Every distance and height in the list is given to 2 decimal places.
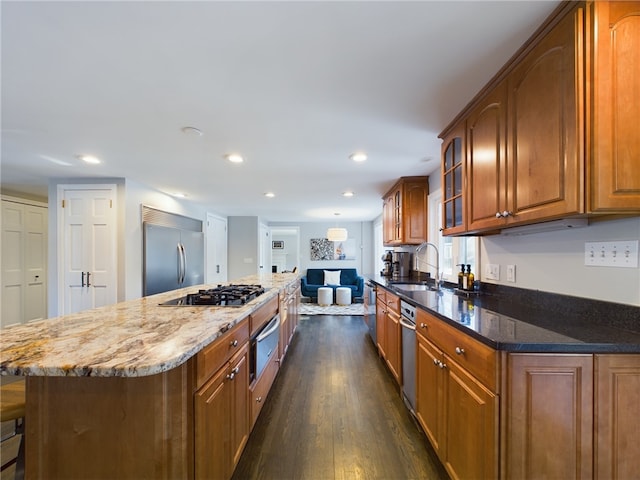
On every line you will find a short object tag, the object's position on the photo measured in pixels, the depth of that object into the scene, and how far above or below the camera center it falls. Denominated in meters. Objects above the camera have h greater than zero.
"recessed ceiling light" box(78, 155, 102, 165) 2.82 +0.84
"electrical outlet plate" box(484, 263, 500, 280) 2.09 -0.25
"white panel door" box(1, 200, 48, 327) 4.07 -0.34
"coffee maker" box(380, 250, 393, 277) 4.24 -0.37
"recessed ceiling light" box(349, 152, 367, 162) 2.73 +0.83
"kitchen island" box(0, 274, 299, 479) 0.96 -0.62
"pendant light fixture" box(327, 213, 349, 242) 6.28 +0.12
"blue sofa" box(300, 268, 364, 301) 7.18 -1.14
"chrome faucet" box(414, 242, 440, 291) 3.55 -0.28
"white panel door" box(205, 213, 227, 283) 6.29 -0.22
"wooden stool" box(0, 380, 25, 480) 1.08 -0.65
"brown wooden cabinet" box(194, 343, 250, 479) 1.12 -0.85
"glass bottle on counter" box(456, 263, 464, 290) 2.43 -0.33
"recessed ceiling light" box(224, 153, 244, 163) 2.77 +0.84
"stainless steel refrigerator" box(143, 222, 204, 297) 4.07 -0.31
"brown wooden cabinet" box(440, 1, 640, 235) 1.02 +0.49
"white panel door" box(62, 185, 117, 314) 3.70 -0.05
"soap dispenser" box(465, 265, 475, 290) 2.34 -0.34
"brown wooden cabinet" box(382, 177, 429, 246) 3.53 +0.38
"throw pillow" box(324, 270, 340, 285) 7.55 -1.04
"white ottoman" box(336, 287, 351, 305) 6.91 -1.40
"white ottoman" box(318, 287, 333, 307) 6.82 -1.39
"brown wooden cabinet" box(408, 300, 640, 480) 1.00 -0.65
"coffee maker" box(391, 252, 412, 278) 4.10 -0.38
